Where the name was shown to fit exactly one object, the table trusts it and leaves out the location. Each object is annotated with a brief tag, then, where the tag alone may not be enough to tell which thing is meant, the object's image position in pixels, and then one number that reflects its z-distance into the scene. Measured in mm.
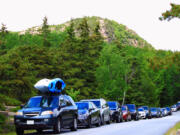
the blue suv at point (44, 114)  16625
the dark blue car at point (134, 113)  40656
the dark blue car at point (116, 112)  32656
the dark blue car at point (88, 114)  22812
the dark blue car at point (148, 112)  51019
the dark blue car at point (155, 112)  53969
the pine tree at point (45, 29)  103706
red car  36344
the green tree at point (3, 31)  98012
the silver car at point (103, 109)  26531
